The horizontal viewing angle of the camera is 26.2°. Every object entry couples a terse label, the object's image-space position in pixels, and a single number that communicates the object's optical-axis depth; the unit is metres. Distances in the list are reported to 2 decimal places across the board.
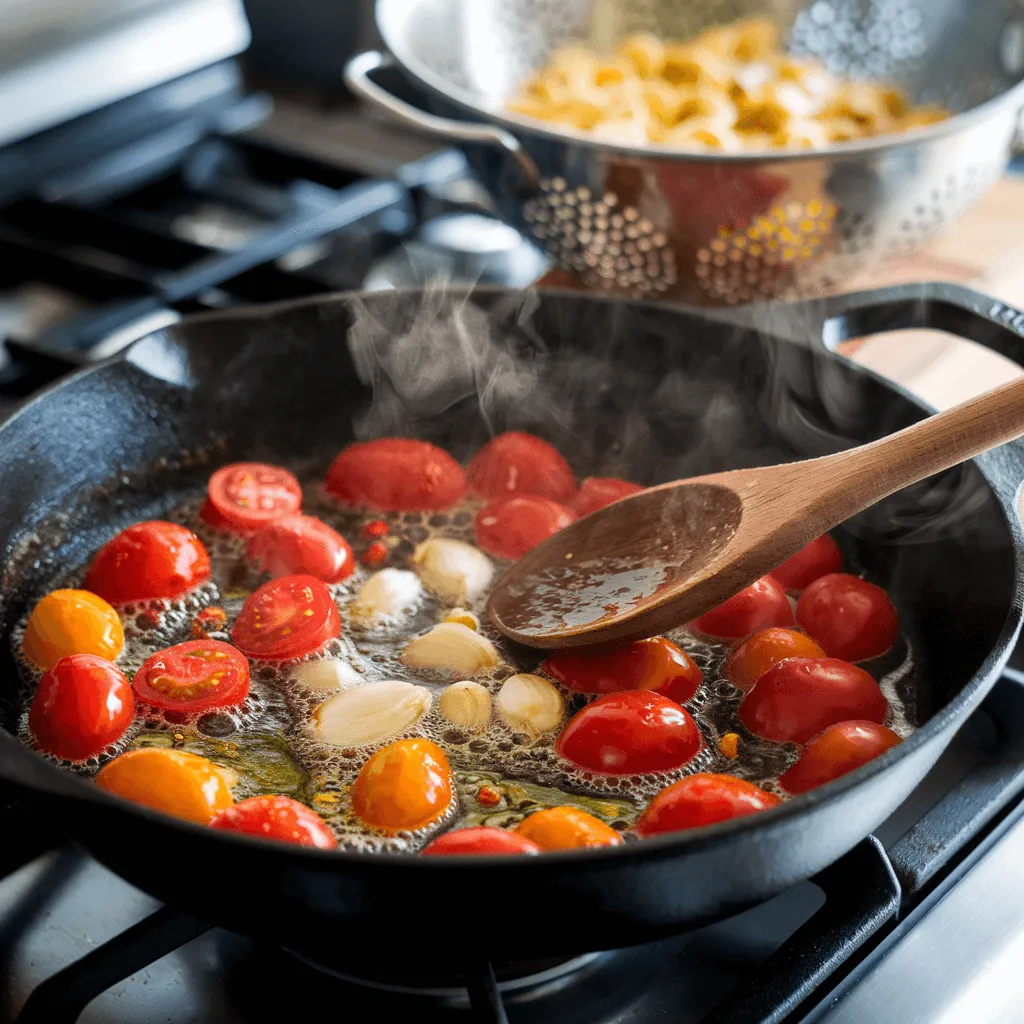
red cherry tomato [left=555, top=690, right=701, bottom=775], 0.50
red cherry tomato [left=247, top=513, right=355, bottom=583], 0.57
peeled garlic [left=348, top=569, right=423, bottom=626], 0.56
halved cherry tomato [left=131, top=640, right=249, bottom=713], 0.52
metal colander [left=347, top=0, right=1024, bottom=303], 0.60
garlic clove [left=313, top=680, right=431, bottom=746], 0.51
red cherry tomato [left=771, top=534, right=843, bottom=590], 0.57
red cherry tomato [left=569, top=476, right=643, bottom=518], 0.59
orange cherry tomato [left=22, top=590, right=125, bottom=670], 0.53
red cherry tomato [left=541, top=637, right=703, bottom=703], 0.53
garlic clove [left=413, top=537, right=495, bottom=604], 0.57
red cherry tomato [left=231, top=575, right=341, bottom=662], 0.54
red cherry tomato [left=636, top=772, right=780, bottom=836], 0.47
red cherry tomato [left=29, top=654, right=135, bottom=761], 0.50
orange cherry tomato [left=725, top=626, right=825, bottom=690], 0.53
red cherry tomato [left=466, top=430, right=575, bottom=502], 0.60
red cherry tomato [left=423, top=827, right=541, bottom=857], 0.45
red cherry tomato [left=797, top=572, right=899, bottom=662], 0.54
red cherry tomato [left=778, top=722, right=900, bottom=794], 0.48
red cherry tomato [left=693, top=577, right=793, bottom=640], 0.55
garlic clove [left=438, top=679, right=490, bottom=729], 0.52
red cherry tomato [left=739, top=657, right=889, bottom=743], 0.51
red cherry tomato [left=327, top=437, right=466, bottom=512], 0.60
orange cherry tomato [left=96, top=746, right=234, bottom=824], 0.47
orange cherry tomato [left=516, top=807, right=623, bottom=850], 0.47
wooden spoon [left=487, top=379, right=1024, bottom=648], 0.49
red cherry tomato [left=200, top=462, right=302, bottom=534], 0.58
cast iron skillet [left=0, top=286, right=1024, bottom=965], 0.42
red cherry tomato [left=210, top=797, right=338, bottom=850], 0.46
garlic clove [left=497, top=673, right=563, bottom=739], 0.52
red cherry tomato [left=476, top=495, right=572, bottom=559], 0.58
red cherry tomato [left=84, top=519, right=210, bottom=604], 0.56
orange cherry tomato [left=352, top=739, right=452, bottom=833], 0.48
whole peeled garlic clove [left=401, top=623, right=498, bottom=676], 0.54
